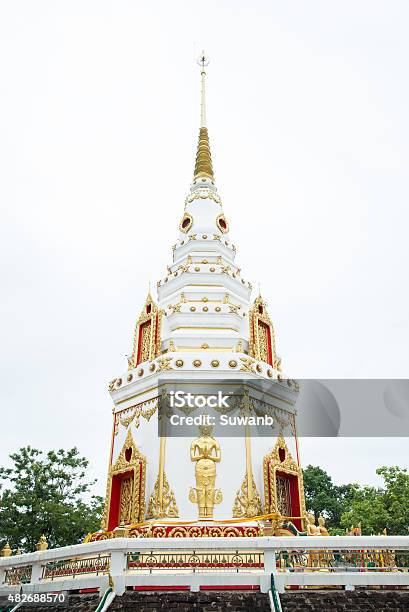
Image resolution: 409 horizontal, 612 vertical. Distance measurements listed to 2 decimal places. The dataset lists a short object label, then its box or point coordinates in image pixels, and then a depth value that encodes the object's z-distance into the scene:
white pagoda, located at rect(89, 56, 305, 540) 15.84
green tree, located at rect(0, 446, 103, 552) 28.55
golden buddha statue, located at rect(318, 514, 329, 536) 14.47
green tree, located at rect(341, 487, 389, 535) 29.52
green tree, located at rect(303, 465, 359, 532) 46.03
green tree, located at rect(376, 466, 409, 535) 28.62
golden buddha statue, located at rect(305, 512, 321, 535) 14.42
